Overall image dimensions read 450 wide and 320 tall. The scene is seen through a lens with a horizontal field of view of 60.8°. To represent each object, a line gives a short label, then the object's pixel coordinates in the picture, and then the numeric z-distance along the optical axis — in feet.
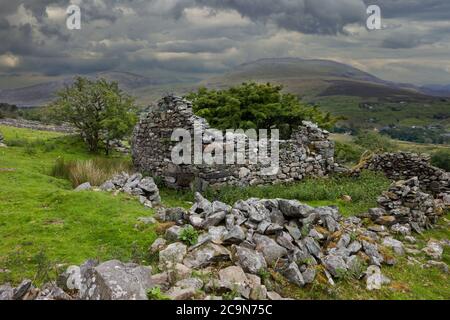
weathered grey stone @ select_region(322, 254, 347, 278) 24.52
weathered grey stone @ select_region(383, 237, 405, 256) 32.00
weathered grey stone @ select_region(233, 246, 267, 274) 23.14
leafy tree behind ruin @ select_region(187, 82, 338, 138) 76.48
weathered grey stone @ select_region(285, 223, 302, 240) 27.43
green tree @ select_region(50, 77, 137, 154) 83.51
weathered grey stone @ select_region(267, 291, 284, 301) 21.09
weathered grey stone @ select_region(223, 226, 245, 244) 25.58
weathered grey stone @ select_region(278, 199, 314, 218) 30.04
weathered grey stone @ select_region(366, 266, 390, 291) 24.36
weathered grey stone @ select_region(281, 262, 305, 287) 23.45
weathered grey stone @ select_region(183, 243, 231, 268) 23.80
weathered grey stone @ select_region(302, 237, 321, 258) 26.14
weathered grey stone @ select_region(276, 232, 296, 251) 26.09
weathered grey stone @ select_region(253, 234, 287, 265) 24.90
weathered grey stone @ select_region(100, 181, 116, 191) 44.79
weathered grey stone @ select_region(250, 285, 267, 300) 20.74
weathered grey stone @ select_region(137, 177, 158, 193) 45.11
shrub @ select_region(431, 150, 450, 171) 114.67
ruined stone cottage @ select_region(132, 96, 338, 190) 53.06
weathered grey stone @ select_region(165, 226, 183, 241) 27.43
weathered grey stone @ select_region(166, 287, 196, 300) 19.57
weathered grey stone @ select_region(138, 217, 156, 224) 33.04
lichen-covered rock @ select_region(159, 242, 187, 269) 24.00
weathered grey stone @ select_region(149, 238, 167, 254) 26.99
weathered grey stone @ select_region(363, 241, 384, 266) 27.94
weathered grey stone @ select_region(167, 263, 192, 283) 21.63
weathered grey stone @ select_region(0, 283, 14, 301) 19.10
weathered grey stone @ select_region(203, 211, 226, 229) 28.53
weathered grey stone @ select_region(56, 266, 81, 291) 20.99
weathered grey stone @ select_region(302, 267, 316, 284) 23.72
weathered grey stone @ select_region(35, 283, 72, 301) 19.10
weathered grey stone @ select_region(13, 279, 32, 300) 19.29
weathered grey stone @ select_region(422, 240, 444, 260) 32.81
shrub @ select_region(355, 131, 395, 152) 154.37
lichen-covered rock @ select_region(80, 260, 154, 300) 17.98
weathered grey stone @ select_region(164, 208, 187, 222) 31.32
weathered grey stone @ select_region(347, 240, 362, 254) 27.48
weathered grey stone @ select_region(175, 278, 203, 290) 20.66
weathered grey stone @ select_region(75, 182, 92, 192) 45.21
